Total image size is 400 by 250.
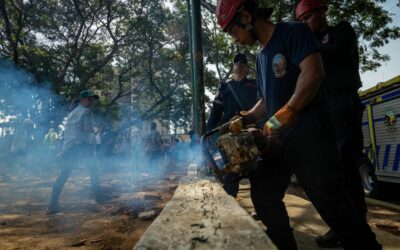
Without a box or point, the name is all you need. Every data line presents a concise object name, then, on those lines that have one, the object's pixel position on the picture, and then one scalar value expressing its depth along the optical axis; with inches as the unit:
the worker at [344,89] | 104.6
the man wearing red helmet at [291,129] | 69.2
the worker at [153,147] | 488.9
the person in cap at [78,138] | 220.7
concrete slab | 49.1
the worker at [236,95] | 167.0
